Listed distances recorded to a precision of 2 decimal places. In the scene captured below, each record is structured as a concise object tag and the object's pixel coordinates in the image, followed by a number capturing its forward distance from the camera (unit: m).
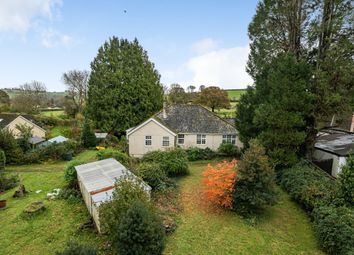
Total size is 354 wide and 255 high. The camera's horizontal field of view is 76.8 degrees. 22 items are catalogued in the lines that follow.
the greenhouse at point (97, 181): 11.27
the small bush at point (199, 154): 25.61
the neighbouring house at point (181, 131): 26.19
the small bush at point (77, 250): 6.42
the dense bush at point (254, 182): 12.53
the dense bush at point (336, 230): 9.63
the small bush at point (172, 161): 19.70
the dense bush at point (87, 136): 31.62
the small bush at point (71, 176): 16.42
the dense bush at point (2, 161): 19.87
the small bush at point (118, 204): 8.80
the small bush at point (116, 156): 20.65
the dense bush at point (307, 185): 13.11
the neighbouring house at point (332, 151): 17.91
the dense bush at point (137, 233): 7.99
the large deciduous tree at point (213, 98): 56.10
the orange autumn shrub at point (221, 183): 12.83
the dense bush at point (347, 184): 11.71
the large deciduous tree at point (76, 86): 51.72
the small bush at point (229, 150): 26.12
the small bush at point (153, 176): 16.03
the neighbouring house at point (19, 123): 36.90
